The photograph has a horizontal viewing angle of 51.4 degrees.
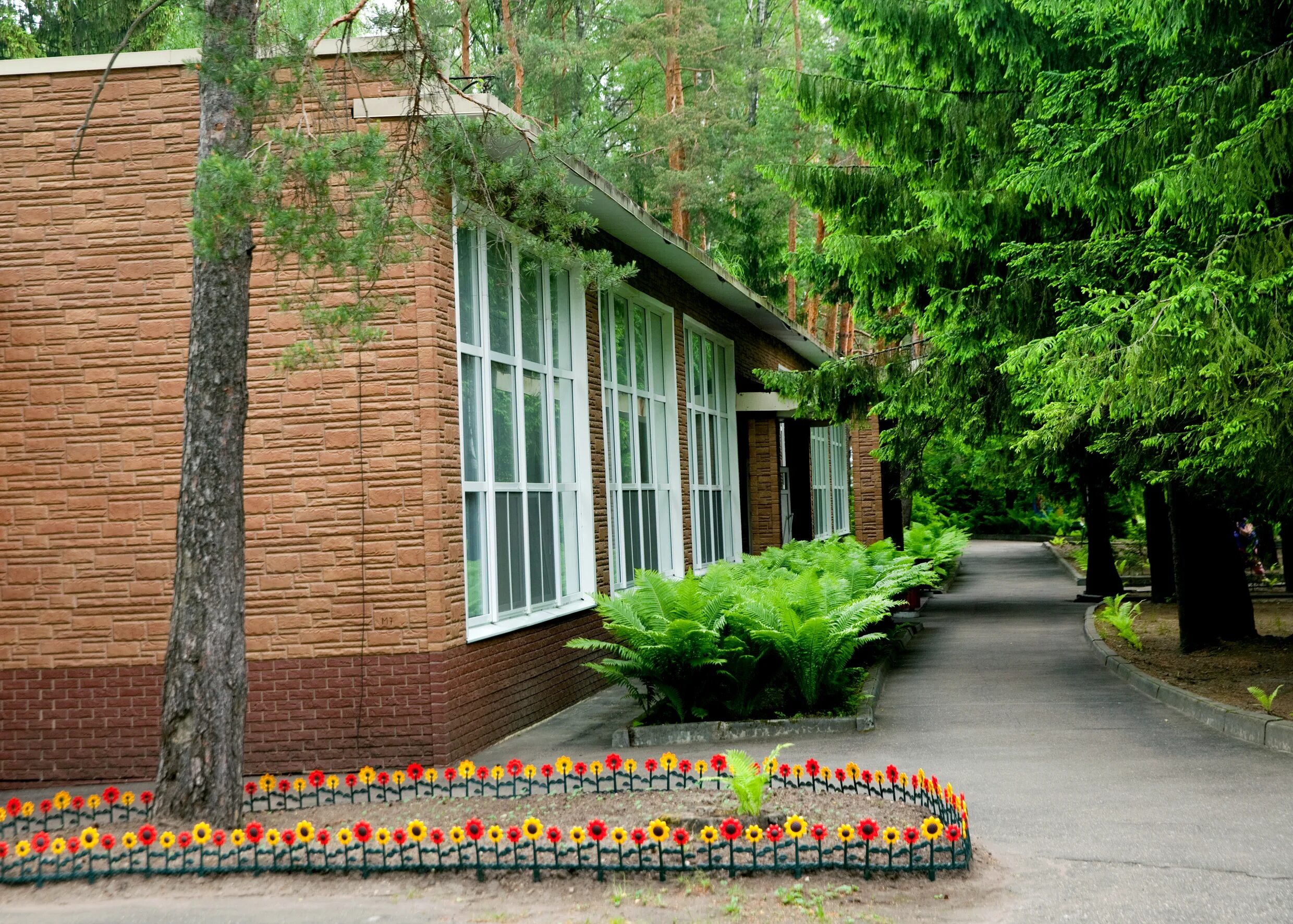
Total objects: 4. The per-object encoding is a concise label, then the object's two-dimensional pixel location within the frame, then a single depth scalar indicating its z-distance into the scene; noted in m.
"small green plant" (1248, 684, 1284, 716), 10.53
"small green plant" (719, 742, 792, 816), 6.96
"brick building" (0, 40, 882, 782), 9.91
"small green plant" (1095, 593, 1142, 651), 15.56
